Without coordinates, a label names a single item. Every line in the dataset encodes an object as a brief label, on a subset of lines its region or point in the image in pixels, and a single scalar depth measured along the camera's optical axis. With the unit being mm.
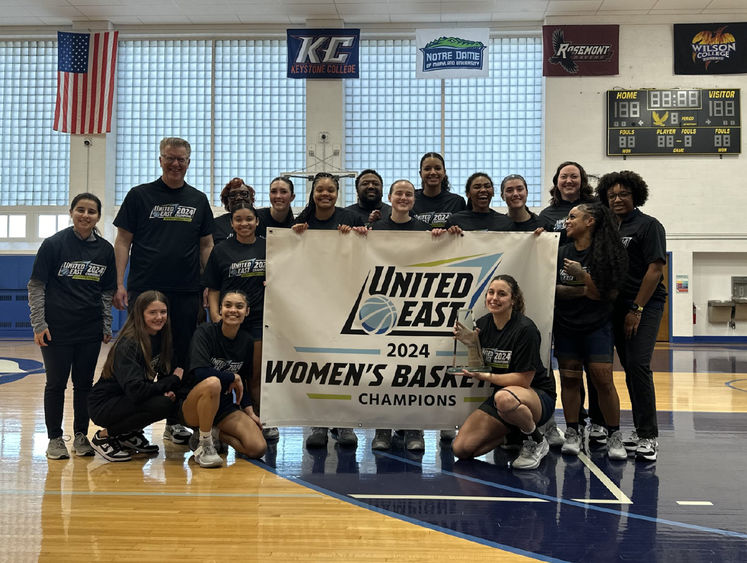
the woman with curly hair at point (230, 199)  5505
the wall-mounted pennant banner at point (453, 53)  14250
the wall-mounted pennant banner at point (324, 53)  14711
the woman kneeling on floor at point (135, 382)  4336
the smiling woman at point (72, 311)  4449
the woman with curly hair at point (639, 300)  4477
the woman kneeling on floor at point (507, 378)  4281
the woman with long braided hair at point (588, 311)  4402
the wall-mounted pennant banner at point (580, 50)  14398
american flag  15047
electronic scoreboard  14227
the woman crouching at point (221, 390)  4273
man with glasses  4750
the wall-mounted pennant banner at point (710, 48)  14203
